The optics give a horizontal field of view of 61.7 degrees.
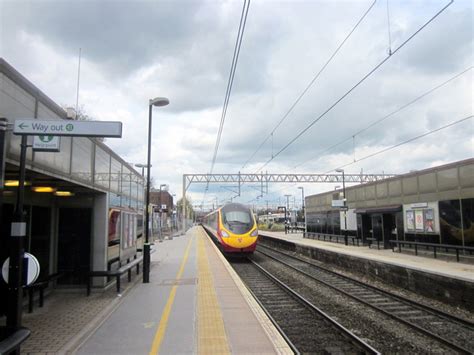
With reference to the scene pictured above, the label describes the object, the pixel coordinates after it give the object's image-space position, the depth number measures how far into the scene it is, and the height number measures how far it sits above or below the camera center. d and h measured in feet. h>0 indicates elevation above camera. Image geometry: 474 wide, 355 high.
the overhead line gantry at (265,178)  161.48 +18.28
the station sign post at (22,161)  16.46 +2.69
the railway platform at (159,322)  19.12 -5.88
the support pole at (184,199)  159.19 +9.32
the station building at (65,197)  19.85 +2.25
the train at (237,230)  67.56 -1.31
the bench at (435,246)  52.12 -3.67
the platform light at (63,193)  32.77 +2.56
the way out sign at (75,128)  17.53 +4.32
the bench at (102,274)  32.63 -4.19
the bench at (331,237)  91.97 -4.06
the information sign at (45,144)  19.34 +3.91
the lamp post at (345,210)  90.64 +2.55
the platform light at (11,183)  23.94 +2.53
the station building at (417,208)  55.83 +2.24
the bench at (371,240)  80.93 -3.85
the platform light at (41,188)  28.55 +2.58
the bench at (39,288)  26.57 -4.42
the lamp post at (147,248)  39.27 -2.47
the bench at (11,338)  14.20 -4.38
